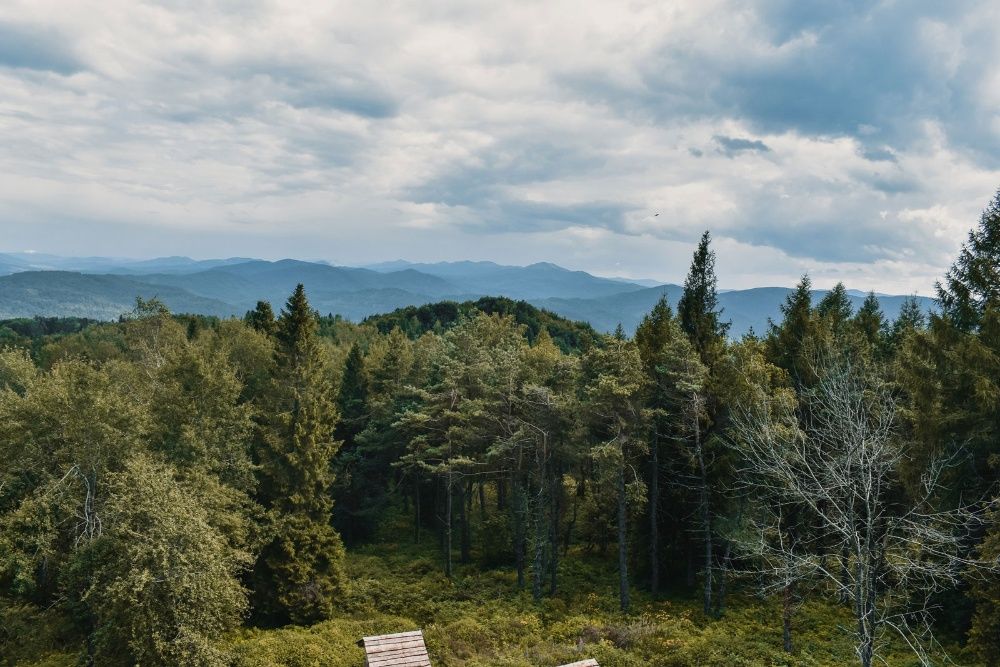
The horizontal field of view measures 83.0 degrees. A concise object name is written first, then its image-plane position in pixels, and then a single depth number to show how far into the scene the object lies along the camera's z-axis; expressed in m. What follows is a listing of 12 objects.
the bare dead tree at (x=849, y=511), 13.56
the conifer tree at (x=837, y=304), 46.59
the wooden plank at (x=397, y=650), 21.31
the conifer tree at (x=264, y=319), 41.45
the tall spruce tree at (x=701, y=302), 32.06
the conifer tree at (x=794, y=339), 33.79
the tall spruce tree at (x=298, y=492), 29.66
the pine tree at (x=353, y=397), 46.91
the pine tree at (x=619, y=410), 26.98
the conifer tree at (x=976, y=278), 23.77
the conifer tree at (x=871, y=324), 40.93
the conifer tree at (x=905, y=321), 39.66
